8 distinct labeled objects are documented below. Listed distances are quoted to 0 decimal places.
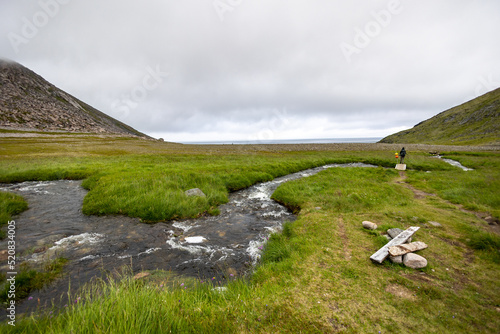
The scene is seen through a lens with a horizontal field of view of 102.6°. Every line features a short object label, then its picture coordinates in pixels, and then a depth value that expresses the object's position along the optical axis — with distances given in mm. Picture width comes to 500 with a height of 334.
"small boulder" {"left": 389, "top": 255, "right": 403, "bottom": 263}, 7783
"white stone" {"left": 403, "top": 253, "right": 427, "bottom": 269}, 7430
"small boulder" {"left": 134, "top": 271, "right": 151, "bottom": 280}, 8023
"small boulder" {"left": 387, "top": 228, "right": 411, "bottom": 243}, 9602
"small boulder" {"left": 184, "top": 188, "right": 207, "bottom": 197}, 17594
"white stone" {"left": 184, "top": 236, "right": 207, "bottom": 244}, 11242
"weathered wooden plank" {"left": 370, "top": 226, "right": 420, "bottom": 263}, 7836
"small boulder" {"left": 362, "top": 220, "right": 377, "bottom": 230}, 11086
